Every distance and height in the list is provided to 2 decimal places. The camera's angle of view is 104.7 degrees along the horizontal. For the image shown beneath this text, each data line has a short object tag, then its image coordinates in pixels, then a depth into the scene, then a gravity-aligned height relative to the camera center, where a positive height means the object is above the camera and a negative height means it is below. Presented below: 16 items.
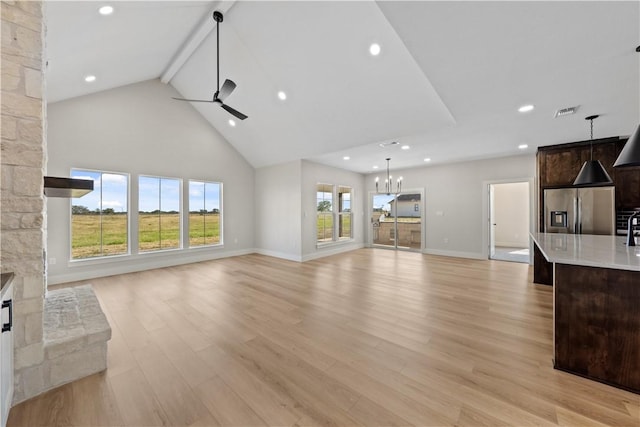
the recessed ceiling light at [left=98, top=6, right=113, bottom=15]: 2.79 +2.35
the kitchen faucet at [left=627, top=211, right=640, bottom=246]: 2.53 -0.23
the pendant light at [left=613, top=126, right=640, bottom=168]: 1.93 +0.48
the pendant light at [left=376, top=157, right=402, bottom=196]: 7.79 +0.91
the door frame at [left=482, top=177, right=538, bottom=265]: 6.29 -0.05
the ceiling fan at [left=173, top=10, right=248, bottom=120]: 3.33 +1.72
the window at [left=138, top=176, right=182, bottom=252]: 5.55 +0.03
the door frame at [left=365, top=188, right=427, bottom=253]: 7.57 -0.31
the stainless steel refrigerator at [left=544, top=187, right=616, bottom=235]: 4.15 +0.05
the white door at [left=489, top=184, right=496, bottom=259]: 6.50 -0.16
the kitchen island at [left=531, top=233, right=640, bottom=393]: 1.78 -0.79
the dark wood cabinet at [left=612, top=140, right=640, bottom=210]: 4.09 +0.45
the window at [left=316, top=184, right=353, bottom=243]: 7.41 -0.02
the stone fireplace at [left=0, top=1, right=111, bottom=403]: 1.63 +0.13
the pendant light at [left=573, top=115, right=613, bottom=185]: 3.12 +0.49
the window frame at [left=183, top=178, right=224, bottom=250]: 6.23 -0.14
